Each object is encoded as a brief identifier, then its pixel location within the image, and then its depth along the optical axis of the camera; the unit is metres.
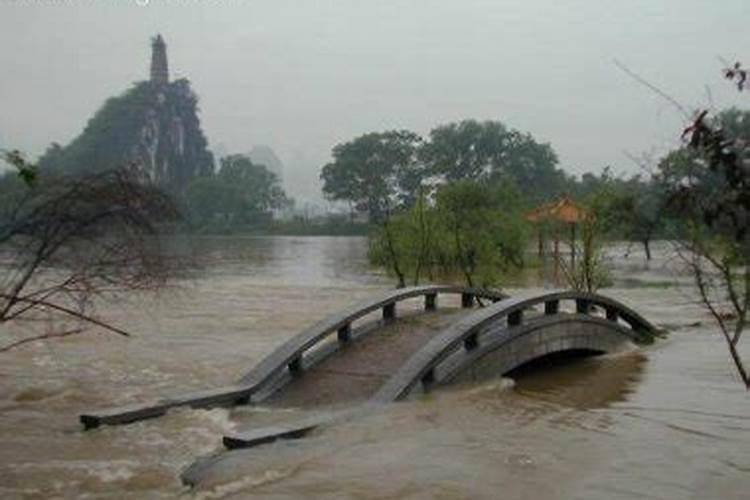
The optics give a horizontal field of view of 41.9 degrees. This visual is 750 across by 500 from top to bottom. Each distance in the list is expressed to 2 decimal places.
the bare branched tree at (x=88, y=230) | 7.84
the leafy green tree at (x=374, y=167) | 100.81
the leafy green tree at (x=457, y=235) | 29.56
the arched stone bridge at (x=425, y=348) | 10.12
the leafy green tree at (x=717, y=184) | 4.52
